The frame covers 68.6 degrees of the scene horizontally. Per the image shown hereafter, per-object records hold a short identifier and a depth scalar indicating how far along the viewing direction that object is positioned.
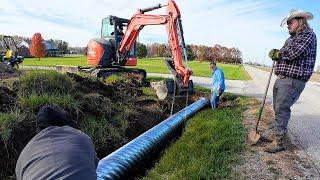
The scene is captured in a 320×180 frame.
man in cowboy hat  3.63
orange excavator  7.58
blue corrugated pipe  3.15
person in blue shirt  6.61
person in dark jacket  1.71
